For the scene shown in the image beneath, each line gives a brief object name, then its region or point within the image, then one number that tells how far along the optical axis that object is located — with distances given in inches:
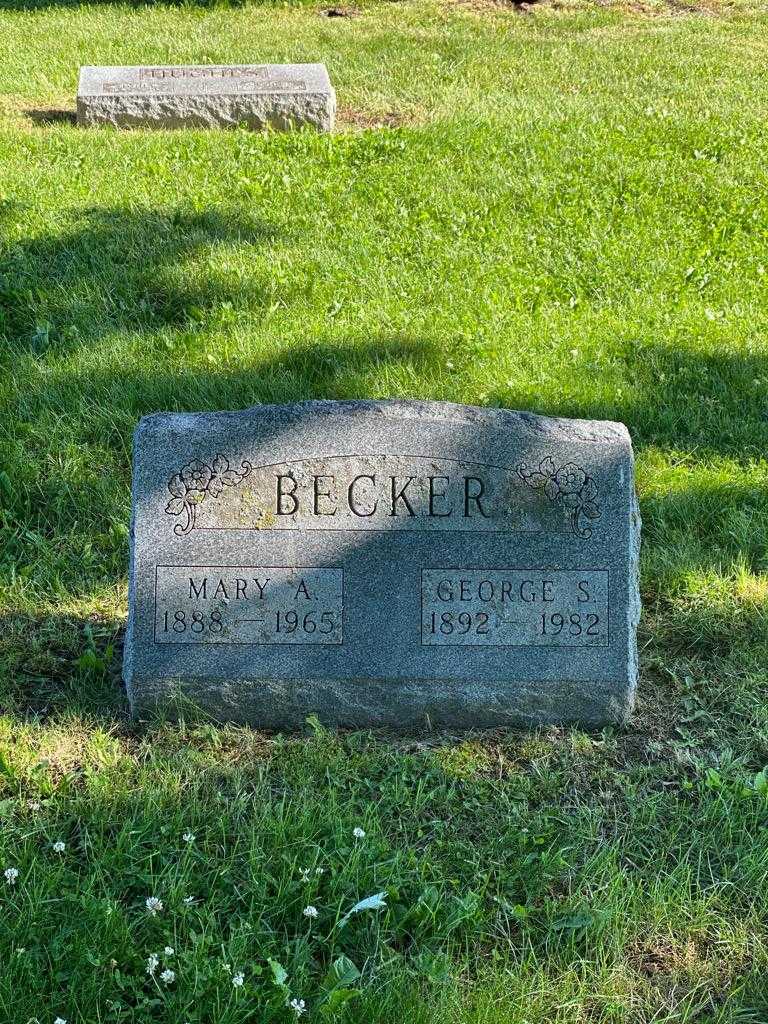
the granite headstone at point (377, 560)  134.3
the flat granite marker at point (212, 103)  339.9
